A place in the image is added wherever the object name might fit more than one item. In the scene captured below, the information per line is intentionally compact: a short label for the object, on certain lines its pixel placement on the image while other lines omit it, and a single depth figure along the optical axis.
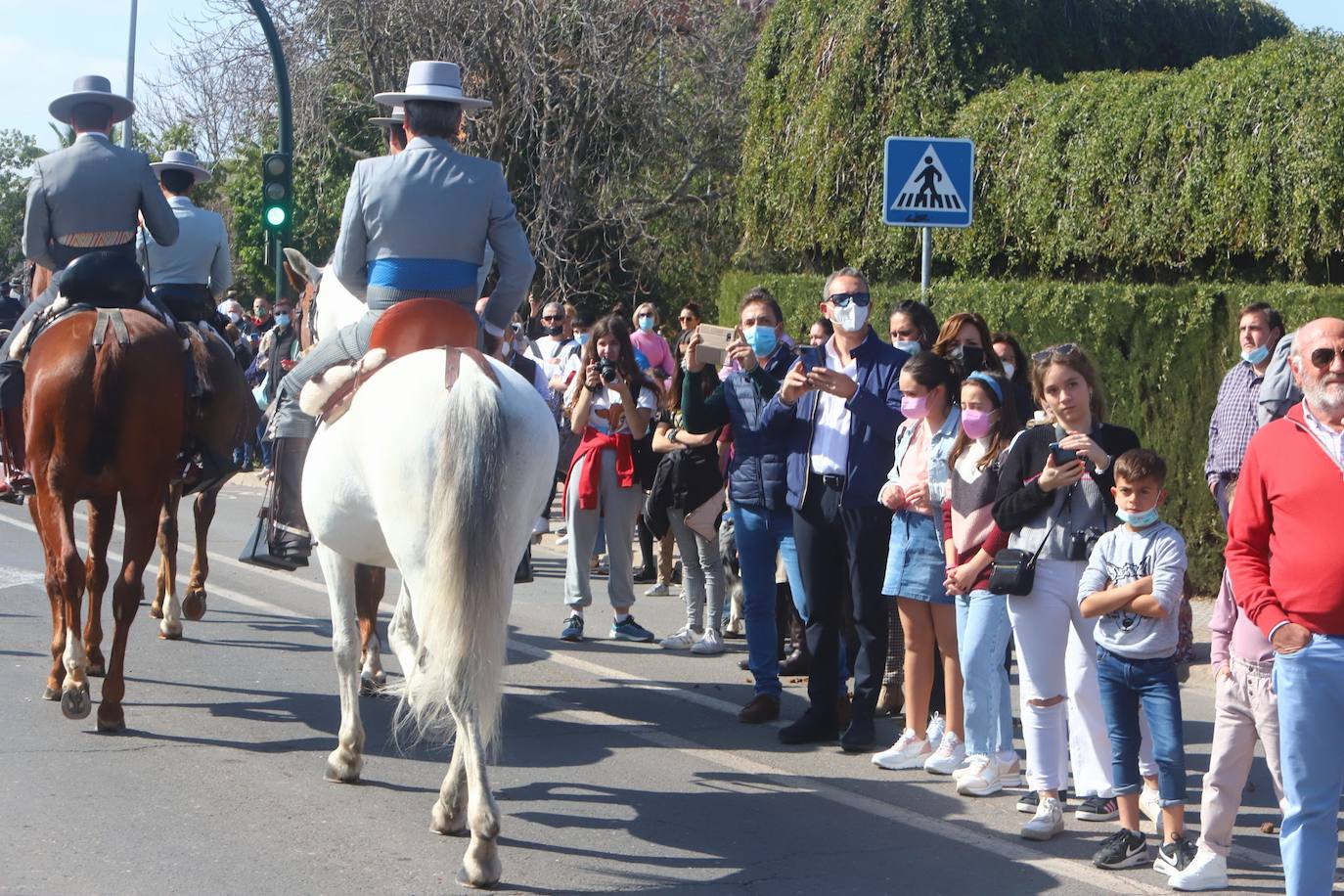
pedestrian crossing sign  10.93
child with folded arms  6.04
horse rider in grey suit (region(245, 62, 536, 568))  6.87
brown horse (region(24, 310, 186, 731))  7.89
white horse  5.75
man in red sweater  4.84
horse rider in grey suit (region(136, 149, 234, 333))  10.57
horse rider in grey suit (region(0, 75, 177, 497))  8.56
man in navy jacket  7.73
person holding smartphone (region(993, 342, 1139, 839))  6.47
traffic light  17.64
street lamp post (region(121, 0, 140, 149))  40.02
